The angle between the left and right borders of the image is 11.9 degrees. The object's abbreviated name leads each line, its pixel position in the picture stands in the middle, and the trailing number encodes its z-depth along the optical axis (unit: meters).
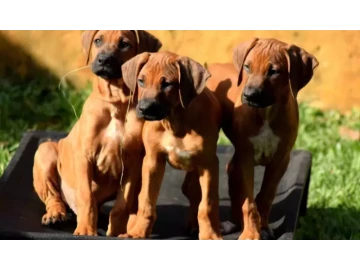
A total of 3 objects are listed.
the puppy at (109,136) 8.24
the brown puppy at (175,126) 7.74
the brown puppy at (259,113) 7.74
